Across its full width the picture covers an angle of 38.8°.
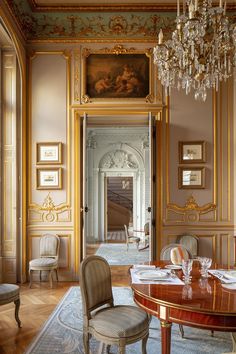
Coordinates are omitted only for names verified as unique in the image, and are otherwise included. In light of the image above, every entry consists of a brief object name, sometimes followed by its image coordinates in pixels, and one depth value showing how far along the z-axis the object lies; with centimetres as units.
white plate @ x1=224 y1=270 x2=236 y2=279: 243
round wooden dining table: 182
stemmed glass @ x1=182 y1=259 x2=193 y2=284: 229
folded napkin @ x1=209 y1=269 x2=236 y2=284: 234
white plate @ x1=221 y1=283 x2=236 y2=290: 218
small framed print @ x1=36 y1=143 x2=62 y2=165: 508
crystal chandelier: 293
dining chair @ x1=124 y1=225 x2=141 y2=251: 813
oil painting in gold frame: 512
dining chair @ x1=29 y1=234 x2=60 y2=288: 473
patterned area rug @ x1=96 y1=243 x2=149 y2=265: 671
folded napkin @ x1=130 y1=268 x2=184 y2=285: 231
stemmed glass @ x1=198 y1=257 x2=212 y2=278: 244
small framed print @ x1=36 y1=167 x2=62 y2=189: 508
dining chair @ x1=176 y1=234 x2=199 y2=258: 485
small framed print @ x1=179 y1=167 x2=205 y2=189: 503
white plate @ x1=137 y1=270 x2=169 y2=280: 240
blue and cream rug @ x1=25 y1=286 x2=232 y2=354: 279
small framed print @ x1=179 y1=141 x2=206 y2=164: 504
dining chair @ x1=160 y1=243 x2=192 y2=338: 264
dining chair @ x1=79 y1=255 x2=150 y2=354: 222
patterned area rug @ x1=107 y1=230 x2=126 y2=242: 1010
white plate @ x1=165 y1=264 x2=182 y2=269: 274
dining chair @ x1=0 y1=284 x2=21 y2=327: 313
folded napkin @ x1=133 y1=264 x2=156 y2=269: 273
